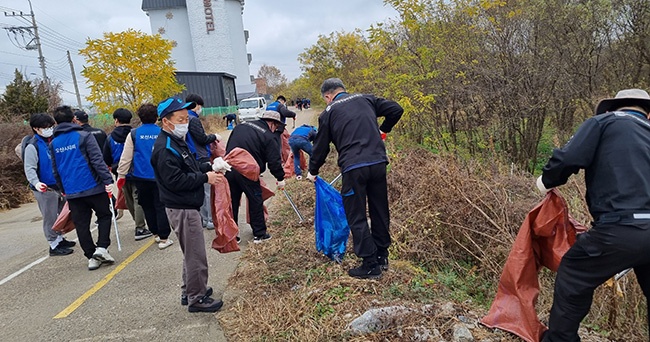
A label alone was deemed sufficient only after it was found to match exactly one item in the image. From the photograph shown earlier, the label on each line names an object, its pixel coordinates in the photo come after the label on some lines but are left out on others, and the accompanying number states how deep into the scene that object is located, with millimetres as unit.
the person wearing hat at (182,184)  3229
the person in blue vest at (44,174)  5027
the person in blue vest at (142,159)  4973
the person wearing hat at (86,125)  5742
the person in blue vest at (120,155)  5398
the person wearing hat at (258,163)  4969
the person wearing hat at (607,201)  2209
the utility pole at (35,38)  29406
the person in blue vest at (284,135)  7129
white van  25125
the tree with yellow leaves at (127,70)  17797
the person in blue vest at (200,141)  5227
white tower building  46594
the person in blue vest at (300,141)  5767
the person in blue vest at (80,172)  4445
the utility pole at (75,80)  31448
